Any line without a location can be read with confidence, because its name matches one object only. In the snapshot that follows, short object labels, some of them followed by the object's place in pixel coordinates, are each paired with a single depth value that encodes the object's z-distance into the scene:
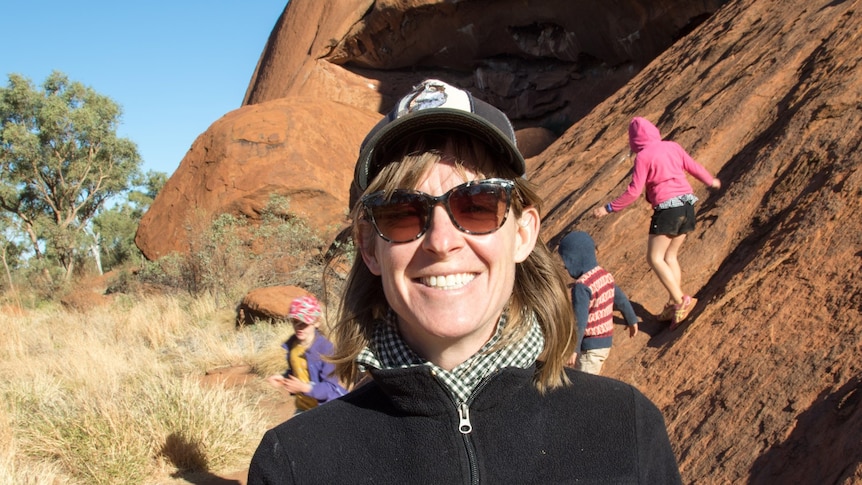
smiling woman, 1.41
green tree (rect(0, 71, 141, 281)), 21.70
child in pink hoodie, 5.07
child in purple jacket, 4.07
